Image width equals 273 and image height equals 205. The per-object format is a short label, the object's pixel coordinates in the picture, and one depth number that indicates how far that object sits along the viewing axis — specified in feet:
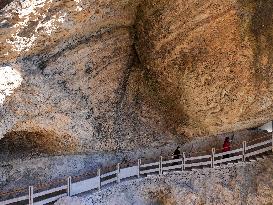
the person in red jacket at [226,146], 42.55
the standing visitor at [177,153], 40.91
